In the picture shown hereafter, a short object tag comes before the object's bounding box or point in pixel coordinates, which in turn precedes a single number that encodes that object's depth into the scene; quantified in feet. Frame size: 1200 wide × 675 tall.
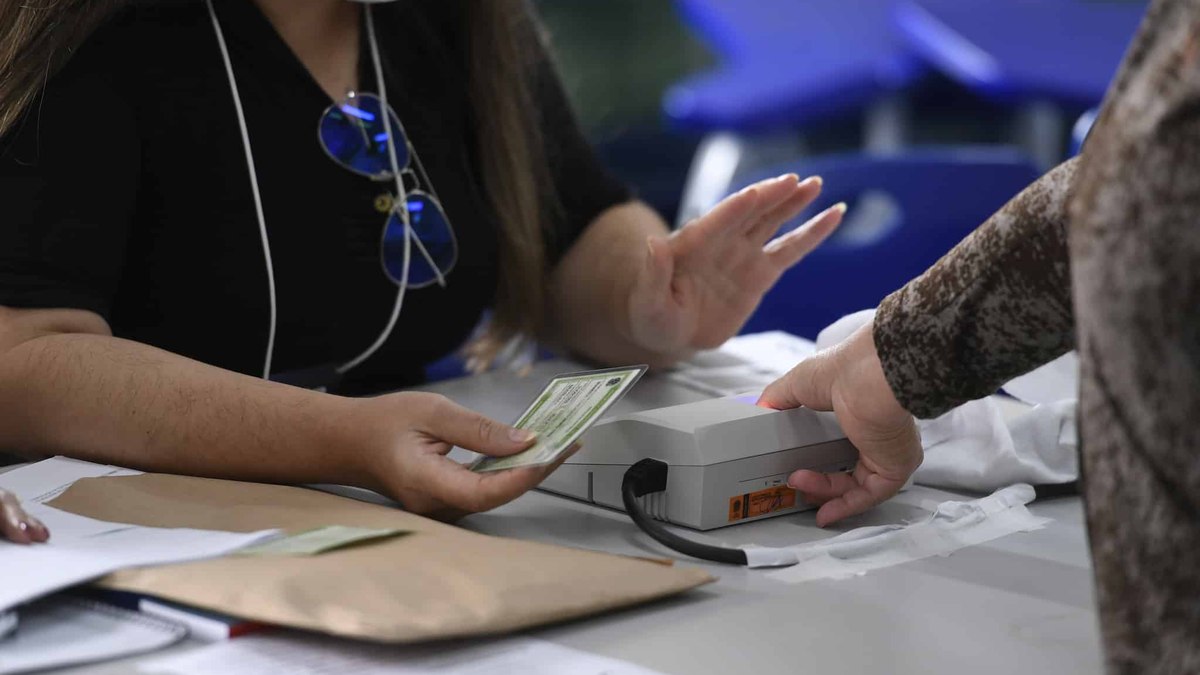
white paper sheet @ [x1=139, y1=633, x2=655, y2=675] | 6.02
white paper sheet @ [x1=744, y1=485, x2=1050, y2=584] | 6.41
